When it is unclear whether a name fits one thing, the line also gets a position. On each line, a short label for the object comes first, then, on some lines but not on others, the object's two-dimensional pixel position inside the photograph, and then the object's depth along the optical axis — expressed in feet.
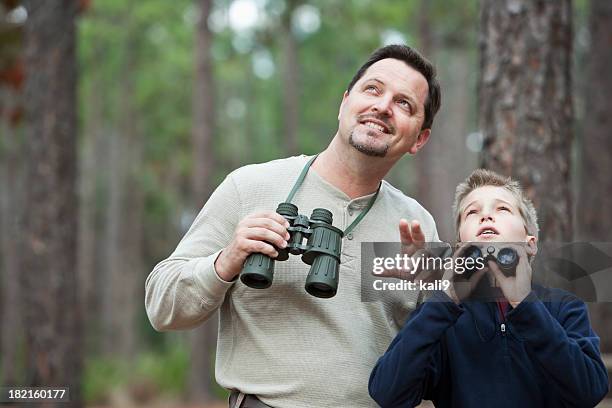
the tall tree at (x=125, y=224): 80.48
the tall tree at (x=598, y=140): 35.24
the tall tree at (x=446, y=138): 56.03
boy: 7.78
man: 8.68
